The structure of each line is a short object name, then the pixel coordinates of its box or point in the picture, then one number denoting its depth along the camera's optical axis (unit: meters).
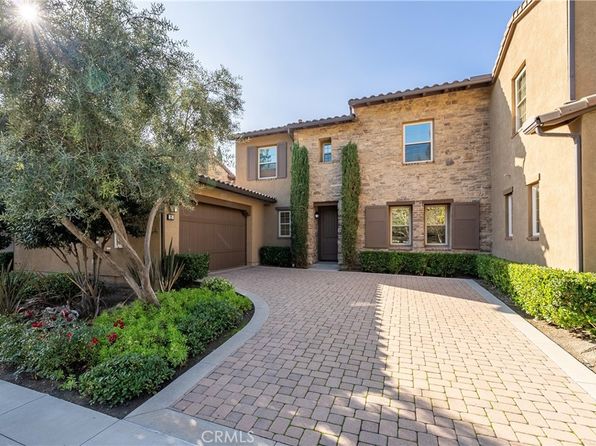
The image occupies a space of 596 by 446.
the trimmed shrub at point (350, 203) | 11.62
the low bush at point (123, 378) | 2.83
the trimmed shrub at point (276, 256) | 12.77
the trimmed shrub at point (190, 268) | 8.05
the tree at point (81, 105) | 3.33
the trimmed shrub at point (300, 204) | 12.27
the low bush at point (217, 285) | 6.85
